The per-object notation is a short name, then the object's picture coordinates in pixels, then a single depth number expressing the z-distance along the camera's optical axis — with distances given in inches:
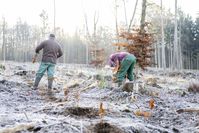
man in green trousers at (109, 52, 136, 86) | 439.5
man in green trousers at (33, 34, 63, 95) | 458.9
